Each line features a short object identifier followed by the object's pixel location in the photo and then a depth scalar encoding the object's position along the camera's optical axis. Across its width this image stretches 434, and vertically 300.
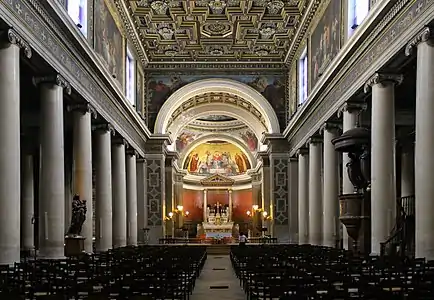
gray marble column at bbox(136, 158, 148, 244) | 42.16
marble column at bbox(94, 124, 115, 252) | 28.62
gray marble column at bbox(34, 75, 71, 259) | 20.09
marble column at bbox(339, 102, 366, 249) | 24.83
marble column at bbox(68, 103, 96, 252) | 24.33
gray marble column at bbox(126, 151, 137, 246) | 37.84
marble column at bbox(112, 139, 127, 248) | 33.31
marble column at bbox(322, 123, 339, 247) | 28.70
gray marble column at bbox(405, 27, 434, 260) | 15.78
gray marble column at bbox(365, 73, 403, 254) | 20.03
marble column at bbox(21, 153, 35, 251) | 29.58
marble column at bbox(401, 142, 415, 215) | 30.49
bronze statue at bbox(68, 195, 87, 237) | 22.02
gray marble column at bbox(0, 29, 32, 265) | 15.59
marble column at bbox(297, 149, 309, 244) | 37.97
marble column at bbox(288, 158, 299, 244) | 42.22
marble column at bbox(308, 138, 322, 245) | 33.09
